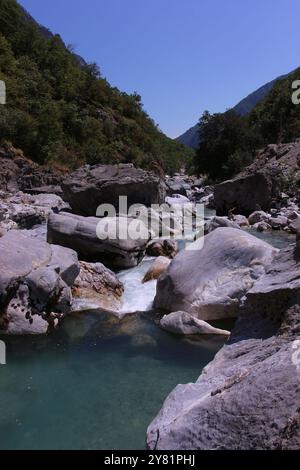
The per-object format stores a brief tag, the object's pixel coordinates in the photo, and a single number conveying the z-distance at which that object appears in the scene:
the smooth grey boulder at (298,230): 5.79
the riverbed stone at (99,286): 9.92
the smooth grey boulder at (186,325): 7.99
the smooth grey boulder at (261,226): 18.91
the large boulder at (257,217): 20.70
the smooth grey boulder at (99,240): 11.98
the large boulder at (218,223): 16.00
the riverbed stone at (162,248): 13.34
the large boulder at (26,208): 17.34
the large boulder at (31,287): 8.24
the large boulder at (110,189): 19.72
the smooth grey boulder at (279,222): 19.12
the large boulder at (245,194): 23.88
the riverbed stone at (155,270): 11.01
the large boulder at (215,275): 8.46
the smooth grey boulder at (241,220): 20.18
